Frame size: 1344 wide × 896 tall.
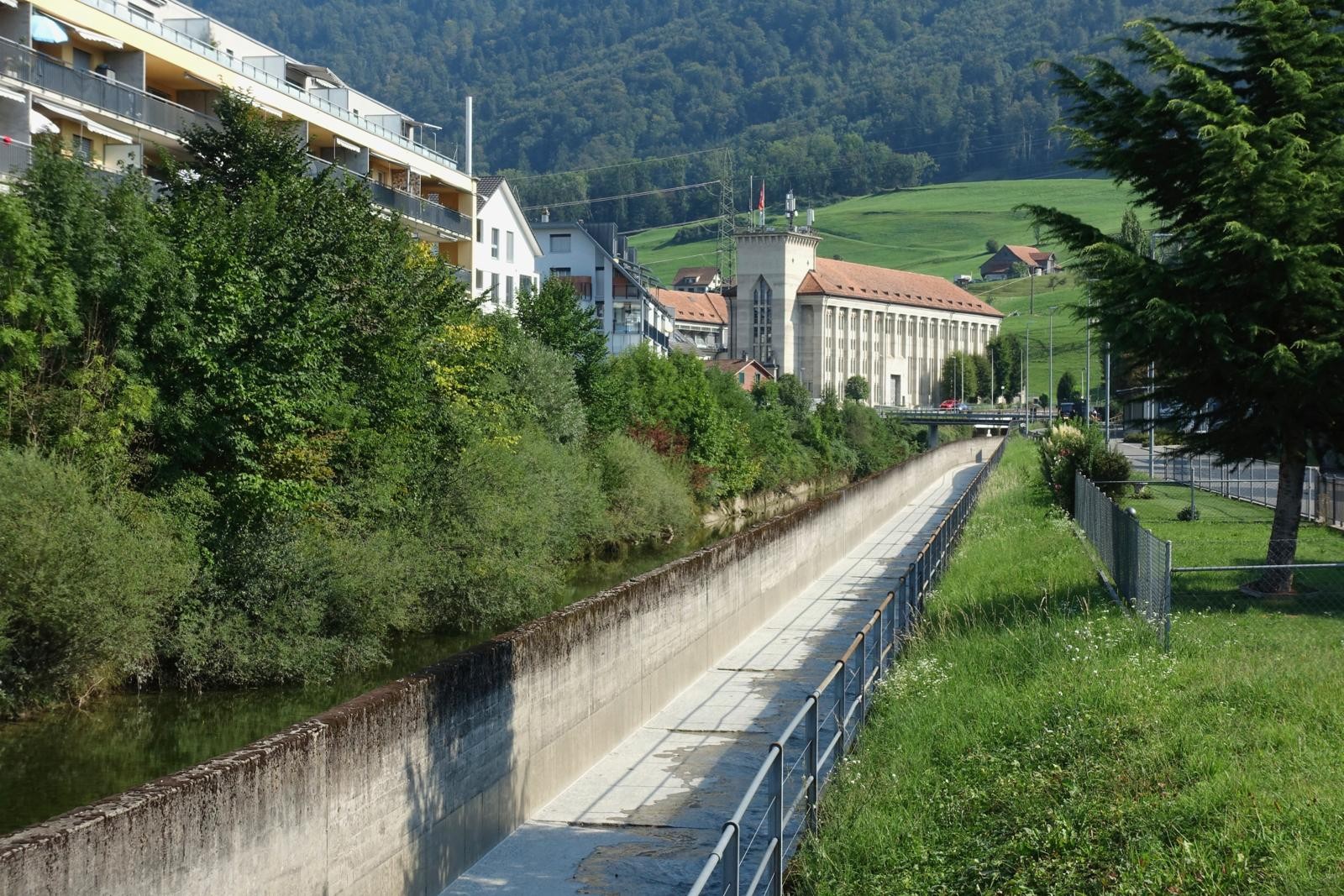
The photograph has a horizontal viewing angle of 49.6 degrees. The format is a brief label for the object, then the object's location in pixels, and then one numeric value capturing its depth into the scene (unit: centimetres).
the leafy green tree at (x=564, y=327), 6094
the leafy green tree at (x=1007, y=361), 19062
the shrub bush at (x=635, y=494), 5281
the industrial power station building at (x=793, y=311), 18338
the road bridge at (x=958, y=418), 14925
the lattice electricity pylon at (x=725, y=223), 17438
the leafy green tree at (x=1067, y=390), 16625
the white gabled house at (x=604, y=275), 10338
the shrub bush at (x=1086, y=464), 4447
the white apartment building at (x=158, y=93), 3578
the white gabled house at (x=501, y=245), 6819
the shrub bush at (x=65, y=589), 2264
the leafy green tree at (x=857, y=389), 18275
